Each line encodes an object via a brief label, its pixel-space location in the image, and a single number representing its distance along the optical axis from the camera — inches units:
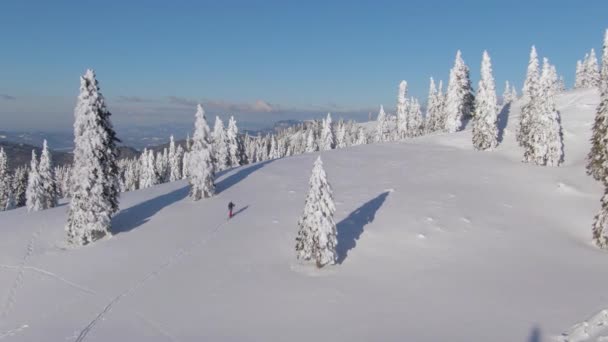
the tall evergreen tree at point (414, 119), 4244.8
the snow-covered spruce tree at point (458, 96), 2871.6
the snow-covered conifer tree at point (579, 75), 4145.7
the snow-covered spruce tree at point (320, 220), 960.3
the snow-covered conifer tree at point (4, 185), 3009.4
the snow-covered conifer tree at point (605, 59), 2984.7
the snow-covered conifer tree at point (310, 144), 4444.4
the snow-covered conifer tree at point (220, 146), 3080.7
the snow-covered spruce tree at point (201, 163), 1653.5
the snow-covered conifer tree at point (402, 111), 3981.3
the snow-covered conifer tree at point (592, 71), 3693.9
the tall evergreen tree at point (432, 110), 3683.6
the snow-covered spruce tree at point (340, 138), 4874.5
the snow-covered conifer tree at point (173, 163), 4282.5
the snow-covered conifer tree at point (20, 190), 3097.9
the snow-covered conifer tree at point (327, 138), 4042.1
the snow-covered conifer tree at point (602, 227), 1140.5
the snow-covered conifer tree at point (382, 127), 4321.4
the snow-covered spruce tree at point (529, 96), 2006.6
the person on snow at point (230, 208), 1364.4
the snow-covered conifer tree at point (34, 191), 2370.8
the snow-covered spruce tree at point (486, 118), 2232.4
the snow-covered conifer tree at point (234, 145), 3166.8
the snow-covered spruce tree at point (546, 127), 1889.8
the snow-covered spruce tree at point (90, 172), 1237.1
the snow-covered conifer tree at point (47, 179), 2421.3
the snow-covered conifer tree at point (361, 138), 4757.9
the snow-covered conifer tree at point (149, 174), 3806.6
